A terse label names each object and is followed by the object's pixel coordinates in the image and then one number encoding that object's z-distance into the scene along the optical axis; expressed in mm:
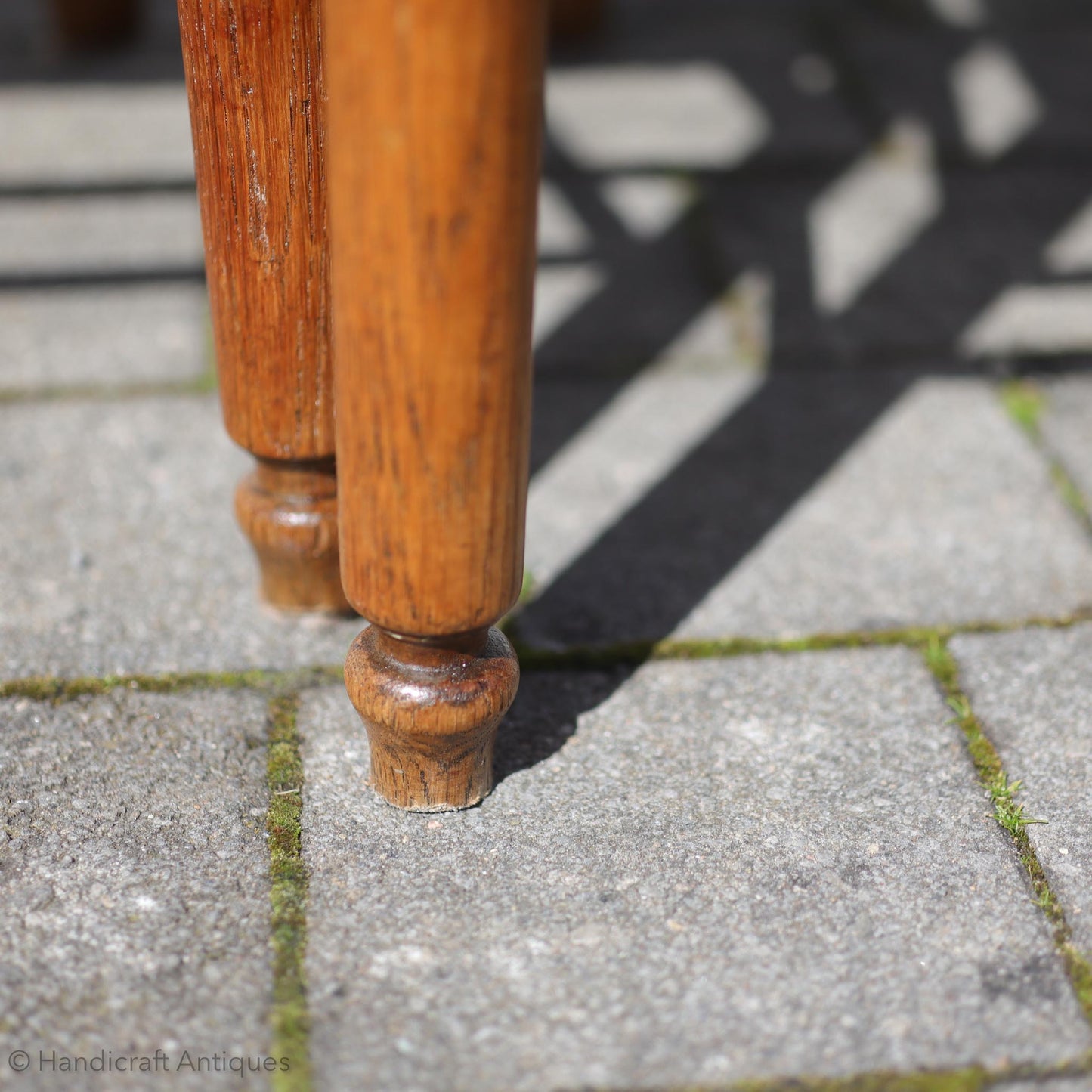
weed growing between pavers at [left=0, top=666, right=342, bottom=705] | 803
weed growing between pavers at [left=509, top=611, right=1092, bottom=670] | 822
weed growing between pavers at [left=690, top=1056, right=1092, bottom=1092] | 709
